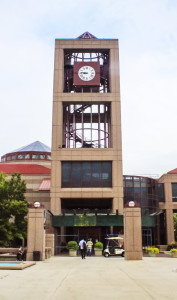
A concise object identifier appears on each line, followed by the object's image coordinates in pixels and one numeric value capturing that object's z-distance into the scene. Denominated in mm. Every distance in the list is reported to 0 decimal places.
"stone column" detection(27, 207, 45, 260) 30688
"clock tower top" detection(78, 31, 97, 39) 57547
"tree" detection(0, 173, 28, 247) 41250
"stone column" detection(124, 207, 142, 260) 30500
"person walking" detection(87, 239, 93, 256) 39081
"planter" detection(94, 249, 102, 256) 39044
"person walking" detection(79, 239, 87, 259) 32291
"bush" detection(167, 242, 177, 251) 45719
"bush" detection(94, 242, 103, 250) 38984
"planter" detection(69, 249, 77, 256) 39156
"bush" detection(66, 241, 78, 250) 38944
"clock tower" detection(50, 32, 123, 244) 47188
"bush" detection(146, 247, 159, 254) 36469
